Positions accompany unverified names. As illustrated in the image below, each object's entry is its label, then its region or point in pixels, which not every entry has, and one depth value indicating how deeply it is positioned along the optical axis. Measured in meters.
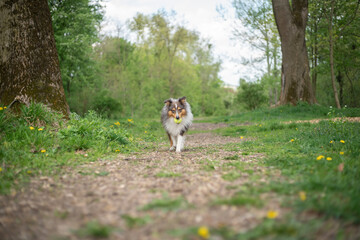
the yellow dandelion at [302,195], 2.65
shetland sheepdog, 6.58
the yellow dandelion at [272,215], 2.35
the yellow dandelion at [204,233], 2.13
